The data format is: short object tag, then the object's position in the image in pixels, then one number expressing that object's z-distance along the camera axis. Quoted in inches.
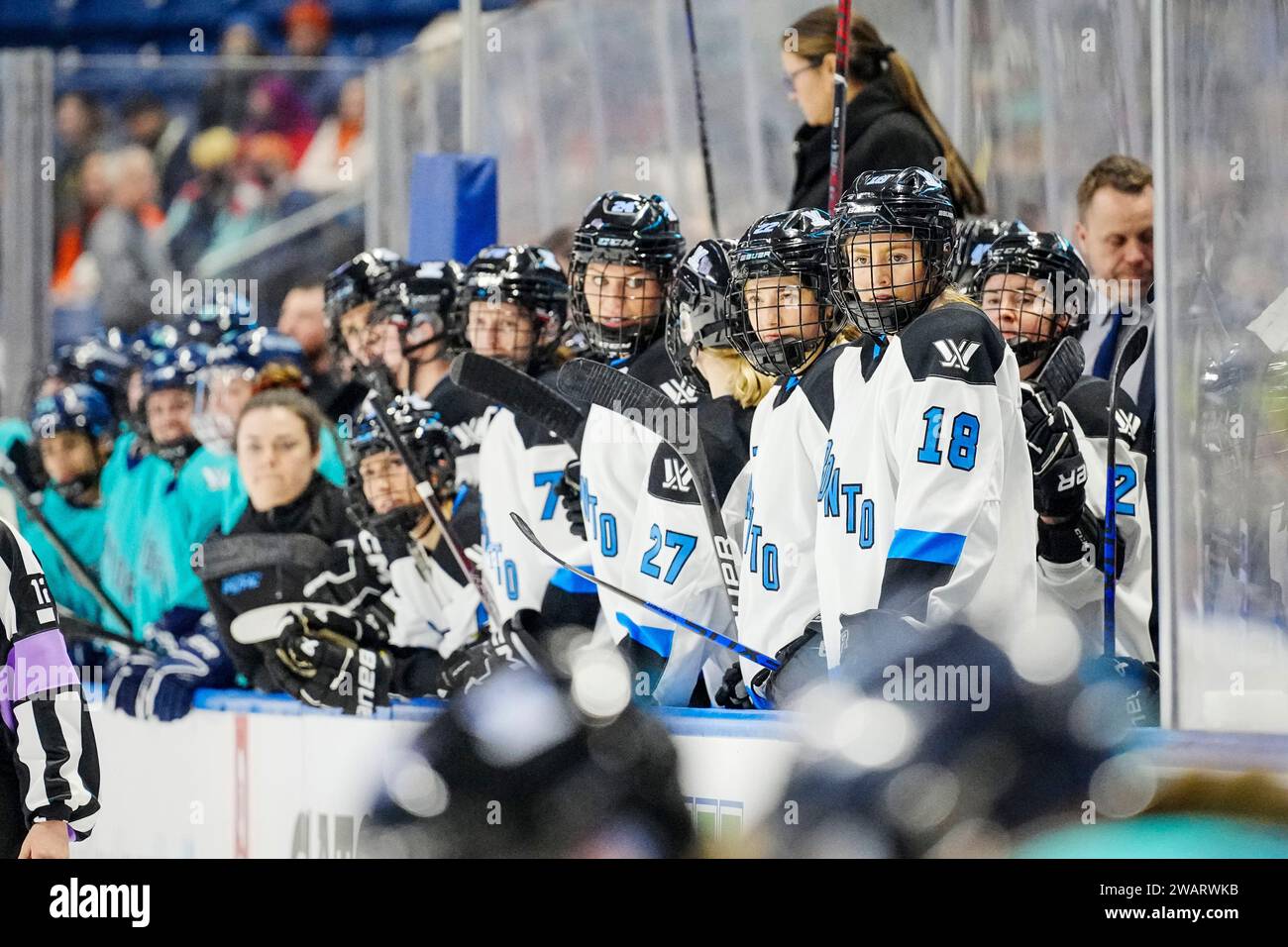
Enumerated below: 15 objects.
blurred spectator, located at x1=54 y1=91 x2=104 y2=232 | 323.0
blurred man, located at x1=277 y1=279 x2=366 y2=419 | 217.6
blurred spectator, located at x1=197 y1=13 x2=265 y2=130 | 338.0
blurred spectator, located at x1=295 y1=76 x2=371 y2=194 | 345.4
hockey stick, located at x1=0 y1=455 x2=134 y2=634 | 214.5
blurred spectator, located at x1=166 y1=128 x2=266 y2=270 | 345.4
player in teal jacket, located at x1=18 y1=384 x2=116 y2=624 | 234.7
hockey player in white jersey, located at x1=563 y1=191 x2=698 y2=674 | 156.6
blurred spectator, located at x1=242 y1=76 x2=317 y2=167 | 345.1
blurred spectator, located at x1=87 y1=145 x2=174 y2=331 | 340.2
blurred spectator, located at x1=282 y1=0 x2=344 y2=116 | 408.2
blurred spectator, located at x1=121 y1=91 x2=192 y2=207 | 335.3
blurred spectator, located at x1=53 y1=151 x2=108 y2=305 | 326.6
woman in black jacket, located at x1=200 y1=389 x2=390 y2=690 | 187.3
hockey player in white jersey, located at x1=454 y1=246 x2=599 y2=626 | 167.5
